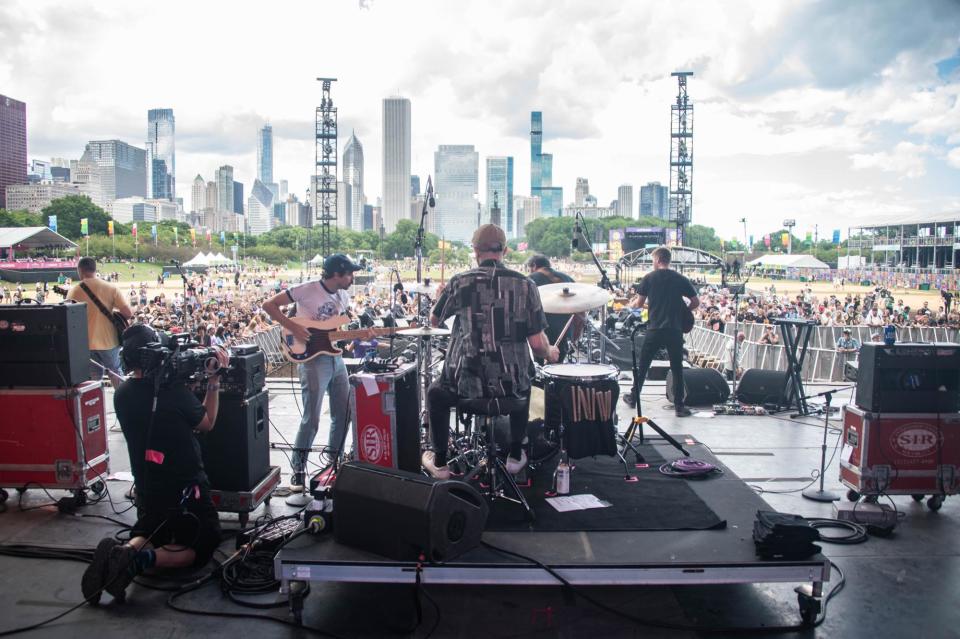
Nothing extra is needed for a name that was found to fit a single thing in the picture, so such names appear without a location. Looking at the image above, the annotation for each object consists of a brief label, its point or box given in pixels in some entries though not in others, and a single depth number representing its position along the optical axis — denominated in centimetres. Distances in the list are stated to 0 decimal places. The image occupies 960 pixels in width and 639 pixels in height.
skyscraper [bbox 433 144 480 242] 12000
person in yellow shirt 663
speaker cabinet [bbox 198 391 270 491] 454
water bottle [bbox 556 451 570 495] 443
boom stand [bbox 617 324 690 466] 519
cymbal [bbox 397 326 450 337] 481
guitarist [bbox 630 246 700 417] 729
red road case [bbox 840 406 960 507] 480
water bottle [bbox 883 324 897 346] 487
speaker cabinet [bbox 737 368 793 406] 817
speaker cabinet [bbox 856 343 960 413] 480
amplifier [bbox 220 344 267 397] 455
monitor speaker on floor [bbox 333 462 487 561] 328
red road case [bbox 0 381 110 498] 498
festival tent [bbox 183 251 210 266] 4828
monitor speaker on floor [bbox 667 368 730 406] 829
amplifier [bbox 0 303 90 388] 493
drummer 401
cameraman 373
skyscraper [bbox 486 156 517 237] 12876
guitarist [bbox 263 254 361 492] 522
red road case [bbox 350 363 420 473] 455
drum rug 386
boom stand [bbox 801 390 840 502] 505
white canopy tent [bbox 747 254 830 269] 4993
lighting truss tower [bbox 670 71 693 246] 4888
